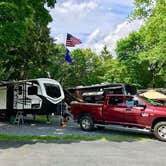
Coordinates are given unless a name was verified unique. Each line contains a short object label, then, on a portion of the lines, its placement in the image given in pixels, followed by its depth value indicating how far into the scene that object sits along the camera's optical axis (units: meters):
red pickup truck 8.90
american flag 16.23
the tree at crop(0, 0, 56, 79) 8.99
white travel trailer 12.71
